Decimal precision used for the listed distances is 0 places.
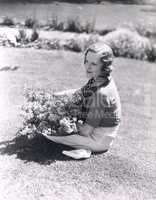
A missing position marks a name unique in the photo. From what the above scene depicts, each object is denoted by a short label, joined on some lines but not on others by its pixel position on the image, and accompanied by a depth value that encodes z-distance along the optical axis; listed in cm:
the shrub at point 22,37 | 524
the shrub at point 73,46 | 534
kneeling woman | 309
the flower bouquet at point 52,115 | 318
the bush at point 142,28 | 544
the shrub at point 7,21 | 519
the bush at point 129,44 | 540
